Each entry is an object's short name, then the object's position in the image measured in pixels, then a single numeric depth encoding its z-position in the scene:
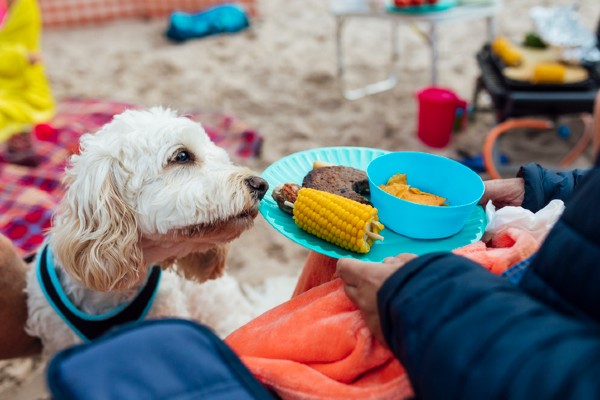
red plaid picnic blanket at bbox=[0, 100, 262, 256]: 2.25
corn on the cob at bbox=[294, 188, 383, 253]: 1.05
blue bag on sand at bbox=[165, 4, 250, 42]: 4.47
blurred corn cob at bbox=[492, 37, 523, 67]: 2.74
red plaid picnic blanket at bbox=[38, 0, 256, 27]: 4.79
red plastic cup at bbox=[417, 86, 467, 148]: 2.90
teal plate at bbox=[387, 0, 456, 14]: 2.99
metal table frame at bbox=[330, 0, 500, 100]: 2.97
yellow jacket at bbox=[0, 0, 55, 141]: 2.67
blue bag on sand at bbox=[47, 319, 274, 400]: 0.73
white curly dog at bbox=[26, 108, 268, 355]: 1.26
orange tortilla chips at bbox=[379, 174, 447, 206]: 1.16
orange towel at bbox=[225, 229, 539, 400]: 0.87
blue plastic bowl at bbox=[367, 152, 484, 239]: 1.08
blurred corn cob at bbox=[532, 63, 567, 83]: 2.56
